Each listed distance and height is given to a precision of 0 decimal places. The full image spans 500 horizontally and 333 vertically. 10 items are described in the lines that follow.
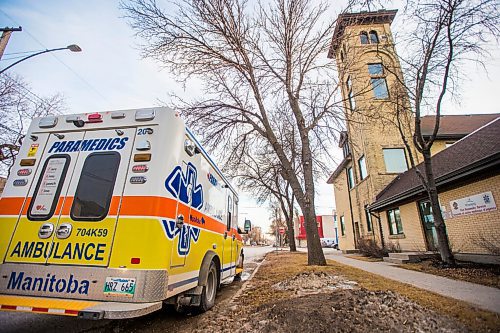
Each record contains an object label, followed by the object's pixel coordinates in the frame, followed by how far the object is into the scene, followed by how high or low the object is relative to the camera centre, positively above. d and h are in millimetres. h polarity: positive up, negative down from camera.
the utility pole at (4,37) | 9438 +7381
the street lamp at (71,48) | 9648 +7176
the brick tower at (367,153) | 10510 +6200
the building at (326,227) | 63178 +4541
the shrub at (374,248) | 14117 -111
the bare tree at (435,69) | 7797 +6149
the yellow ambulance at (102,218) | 2840 +273
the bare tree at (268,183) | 20500 +5485
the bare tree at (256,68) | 9680 +7122
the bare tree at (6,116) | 15000 +7837
